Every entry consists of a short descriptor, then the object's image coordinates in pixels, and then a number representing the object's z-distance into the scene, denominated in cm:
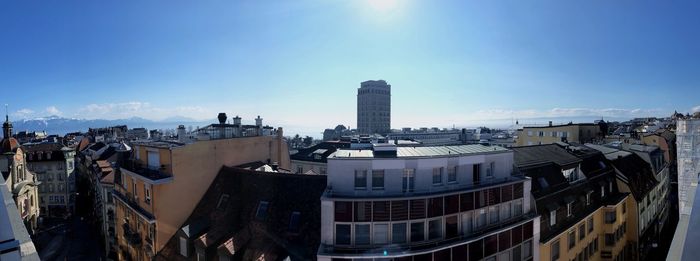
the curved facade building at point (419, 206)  2073
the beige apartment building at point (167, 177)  2608
